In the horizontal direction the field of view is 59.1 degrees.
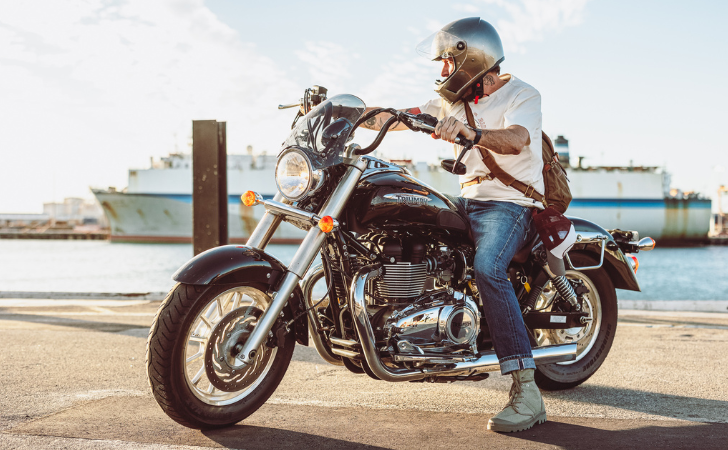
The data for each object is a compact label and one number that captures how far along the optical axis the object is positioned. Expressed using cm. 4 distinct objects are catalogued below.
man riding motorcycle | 261
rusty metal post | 686
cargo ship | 5544
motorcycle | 232
